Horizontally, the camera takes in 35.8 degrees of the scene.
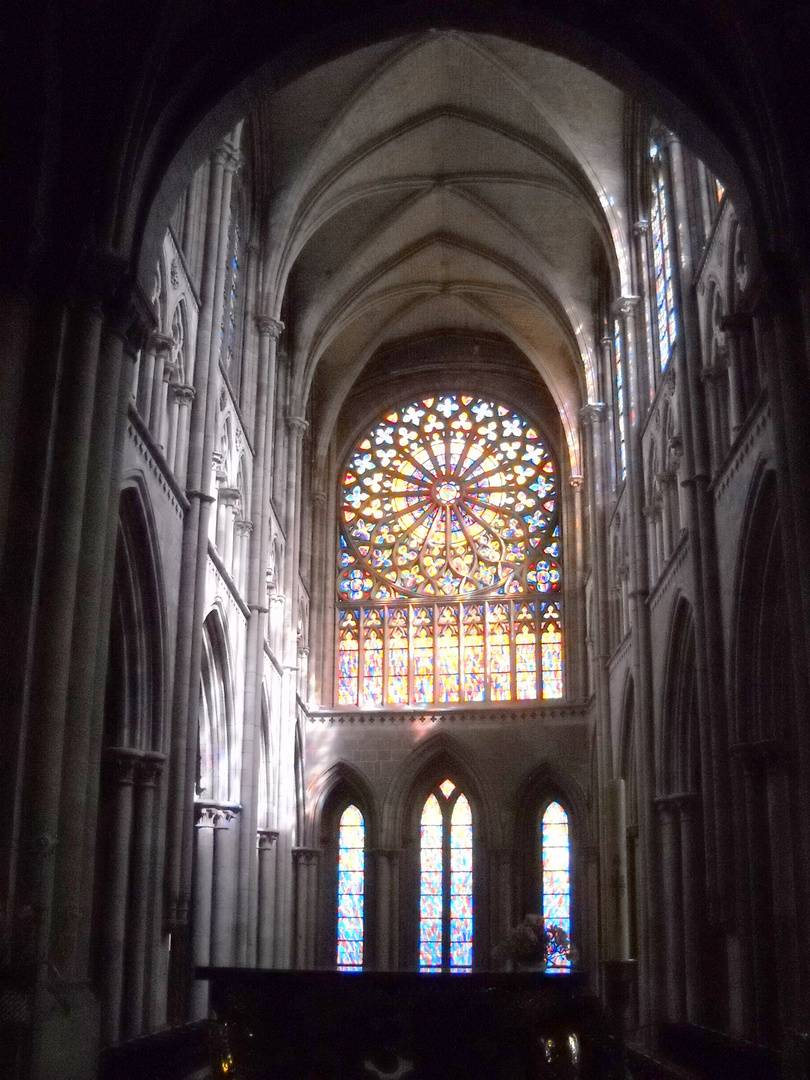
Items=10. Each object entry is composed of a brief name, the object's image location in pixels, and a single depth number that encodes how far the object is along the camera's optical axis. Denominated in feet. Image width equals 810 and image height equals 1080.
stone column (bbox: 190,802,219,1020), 50.21
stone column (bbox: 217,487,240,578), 53.63
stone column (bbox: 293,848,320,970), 72.33
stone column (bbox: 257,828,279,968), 60.23
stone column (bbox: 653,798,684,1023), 47.19
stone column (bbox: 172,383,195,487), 44.80
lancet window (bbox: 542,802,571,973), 75.92
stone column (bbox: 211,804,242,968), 52.06
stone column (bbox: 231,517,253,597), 56.49
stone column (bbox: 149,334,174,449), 41.78
